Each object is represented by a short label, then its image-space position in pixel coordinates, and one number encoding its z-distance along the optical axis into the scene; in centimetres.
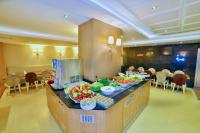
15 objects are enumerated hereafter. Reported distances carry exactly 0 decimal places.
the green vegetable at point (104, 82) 270
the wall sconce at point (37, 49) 682
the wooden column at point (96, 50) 300
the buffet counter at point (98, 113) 172
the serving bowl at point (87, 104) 166
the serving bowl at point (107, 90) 221
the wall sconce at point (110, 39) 322
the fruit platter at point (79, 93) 184
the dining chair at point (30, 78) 516
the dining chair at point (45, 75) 588
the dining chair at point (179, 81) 487
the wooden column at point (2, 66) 572
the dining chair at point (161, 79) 546
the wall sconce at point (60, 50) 789
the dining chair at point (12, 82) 472
